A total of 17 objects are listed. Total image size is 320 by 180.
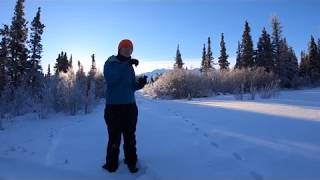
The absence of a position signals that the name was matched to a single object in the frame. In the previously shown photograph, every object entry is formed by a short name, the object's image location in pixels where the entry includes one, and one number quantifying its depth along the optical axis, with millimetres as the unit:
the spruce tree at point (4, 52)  17688
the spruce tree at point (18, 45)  19299
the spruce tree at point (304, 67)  36032
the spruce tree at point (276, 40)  28433
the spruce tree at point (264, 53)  28945
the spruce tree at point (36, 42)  22104
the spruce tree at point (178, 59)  45916
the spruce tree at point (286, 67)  27315
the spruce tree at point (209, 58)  43951
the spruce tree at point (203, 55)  46815
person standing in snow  3148
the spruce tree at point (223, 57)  39810
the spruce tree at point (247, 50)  30798
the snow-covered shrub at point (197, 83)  15548
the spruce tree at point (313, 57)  34966
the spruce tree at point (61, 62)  38465
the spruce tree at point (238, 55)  38752
